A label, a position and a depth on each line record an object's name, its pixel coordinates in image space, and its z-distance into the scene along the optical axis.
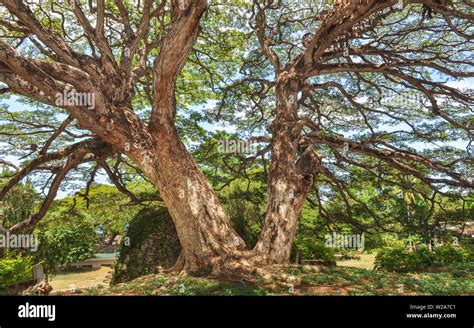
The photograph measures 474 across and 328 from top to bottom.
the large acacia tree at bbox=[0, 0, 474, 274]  5.35
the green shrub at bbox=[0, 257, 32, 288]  8.03
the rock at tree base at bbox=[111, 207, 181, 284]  7.70
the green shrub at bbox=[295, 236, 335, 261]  9.60
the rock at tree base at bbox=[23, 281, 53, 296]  6.20
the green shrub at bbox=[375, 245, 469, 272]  9.39
